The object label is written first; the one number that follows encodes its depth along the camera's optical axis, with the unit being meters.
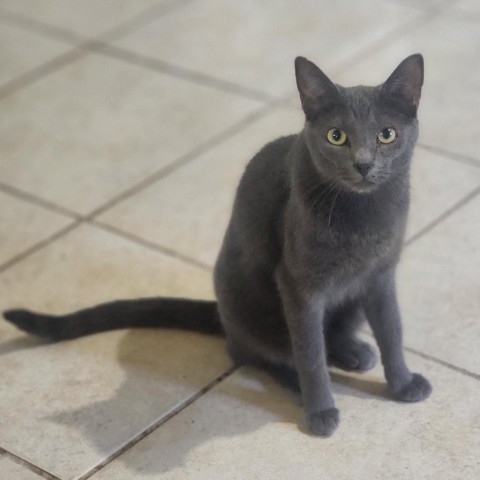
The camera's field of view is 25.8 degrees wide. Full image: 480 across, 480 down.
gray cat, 1.60
